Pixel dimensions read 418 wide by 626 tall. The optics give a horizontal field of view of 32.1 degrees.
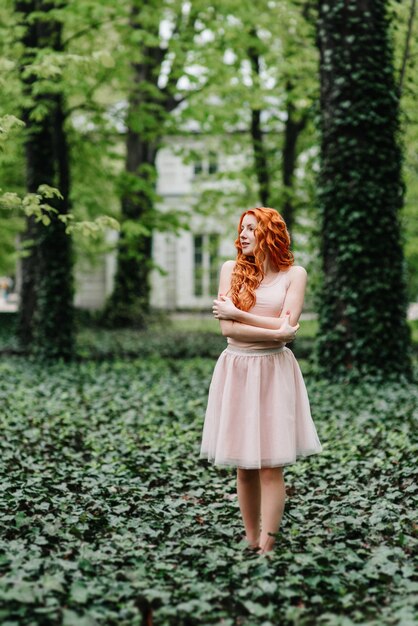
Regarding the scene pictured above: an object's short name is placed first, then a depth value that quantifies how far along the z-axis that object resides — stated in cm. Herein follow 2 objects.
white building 3306
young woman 429
